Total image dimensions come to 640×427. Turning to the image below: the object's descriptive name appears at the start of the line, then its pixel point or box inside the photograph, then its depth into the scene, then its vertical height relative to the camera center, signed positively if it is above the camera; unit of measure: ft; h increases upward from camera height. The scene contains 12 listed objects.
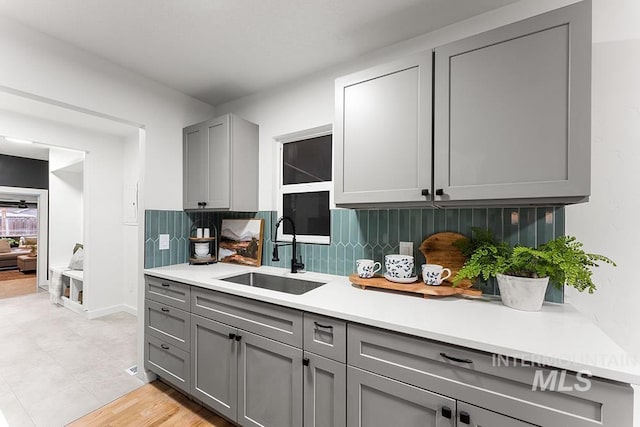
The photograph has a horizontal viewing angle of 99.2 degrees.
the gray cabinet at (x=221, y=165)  7.57 +1.38
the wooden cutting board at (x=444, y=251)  5.19 -0.75
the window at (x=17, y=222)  24.52 -1.06
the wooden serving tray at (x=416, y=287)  4.66 -1.35
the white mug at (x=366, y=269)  5.52 -1.14
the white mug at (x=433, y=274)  4.89 -1.10
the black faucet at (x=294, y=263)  7.02 -1.31
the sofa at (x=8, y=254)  21.91 -3.56
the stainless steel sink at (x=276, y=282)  6.50 -1.79
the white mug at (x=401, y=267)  5.24 -1.04
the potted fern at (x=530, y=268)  3.71 -0.80
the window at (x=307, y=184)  7.31 +0.79
